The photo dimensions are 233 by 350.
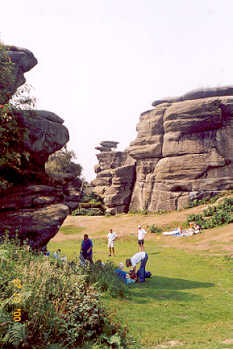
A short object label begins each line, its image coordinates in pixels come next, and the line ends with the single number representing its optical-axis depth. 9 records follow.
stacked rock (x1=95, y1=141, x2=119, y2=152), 67.44
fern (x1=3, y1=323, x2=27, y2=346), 4.70
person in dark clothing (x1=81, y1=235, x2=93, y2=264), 12.79
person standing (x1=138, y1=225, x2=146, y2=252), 20.19
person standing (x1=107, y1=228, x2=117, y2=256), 19.44
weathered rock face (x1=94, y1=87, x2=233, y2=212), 36.78
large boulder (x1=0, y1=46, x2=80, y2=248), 13.48
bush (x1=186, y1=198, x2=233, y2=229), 28.22
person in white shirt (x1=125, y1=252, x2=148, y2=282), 11.66
